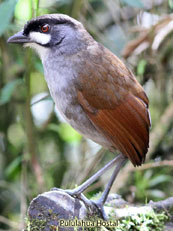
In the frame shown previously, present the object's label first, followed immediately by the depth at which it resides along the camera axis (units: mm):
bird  6191
